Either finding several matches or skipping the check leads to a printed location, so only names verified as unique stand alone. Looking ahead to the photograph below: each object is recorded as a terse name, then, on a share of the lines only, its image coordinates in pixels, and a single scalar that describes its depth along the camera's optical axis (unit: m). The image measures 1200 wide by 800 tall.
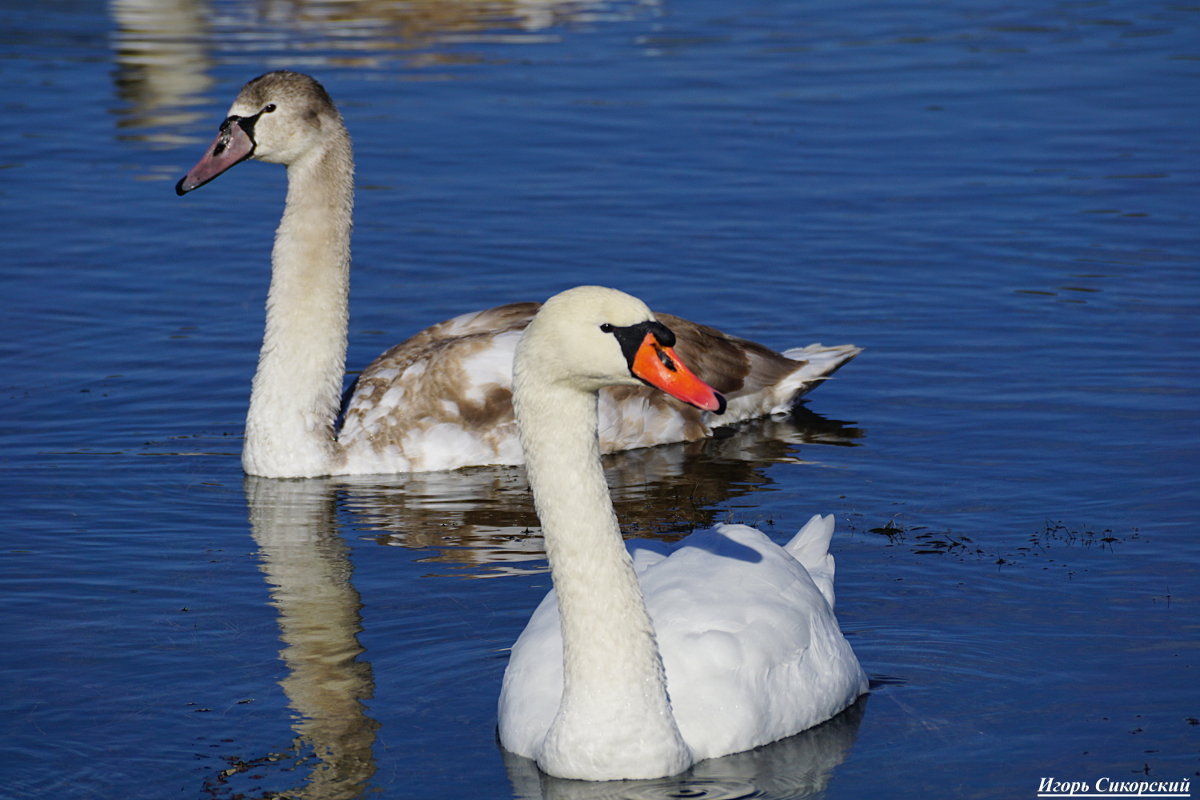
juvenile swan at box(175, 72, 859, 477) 22.23
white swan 12.80
